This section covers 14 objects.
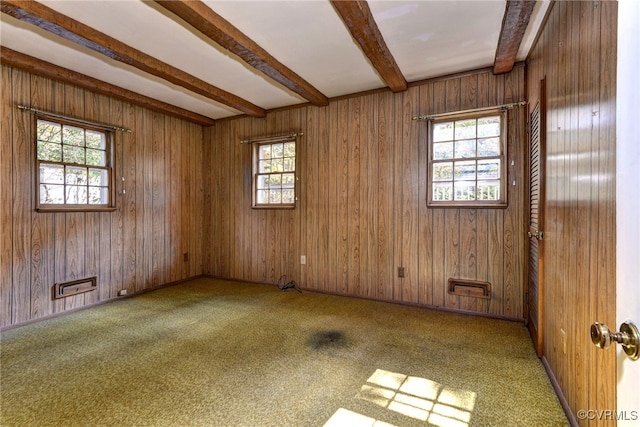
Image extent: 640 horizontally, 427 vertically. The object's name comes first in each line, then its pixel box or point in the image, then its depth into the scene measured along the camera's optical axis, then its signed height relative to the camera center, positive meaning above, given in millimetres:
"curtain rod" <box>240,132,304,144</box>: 4188 +1081
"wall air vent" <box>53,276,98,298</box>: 3197 -867
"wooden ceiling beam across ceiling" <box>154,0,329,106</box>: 2012 +1401
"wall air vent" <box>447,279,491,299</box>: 3095 -852
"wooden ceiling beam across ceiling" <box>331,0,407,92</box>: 1991 +1385
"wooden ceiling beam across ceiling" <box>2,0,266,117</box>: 2043 +1401
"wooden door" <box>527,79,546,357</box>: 2137 -88
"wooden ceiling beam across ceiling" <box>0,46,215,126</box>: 2721 +1431
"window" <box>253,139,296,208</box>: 4336 +553
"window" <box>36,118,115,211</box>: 3117 +511
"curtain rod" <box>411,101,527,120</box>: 2943 +1051
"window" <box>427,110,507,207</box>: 3070 +534
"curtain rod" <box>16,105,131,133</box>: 2949 +1036
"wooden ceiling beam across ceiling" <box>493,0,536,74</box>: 1968 +1383
